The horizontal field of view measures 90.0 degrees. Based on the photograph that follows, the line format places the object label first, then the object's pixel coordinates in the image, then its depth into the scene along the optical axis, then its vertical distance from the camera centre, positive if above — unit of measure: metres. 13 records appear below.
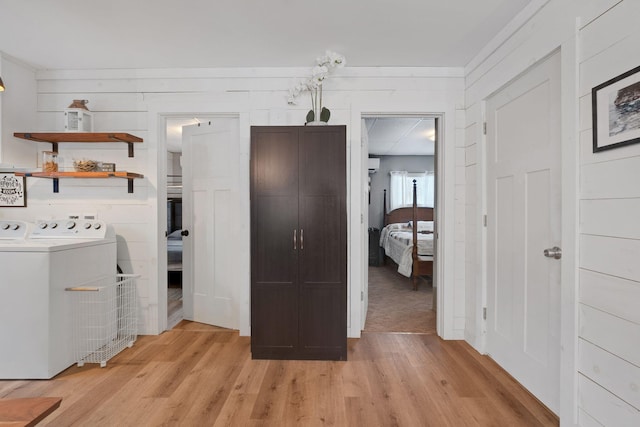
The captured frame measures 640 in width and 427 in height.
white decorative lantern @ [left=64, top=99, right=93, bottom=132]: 2.75 +0.80
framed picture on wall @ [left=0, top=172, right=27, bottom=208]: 2.89 +0.17
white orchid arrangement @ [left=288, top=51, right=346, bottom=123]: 2.53 +1.07
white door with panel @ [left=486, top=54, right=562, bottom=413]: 1.83 -0.11
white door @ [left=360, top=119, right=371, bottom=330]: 3.01 -0.15
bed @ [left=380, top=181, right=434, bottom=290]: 4.68 -0.49
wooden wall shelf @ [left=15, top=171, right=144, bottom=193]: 2.66 +0.31
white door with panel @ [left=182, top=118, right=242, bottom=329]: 3.15 -0.11
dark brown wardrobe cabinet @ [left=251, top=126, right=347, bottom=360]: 2.43 -0.24
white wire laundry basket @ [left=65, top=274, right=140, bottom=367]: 2.38 -0.88
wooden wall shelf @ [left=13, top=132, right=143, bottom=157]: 2.68 +0.63
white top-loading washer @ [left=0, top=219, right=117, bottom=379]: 2.13 -0.67
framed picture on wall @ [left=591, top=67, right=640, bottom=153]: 1.29 +0.42
